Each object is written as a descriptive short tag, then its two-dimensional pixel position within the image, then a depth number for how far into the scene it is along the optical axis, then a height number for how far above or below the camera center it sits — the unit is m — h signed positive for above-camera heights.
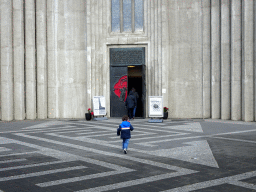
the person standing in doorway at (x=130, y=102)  21.28 -0.43
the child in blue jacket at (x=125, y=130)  9.63 -1.03
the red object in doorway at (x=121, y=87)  22.80 +0.59
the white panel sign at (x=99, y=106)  21.61 -0.69
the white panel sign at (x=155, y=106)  19.75 -0.64
